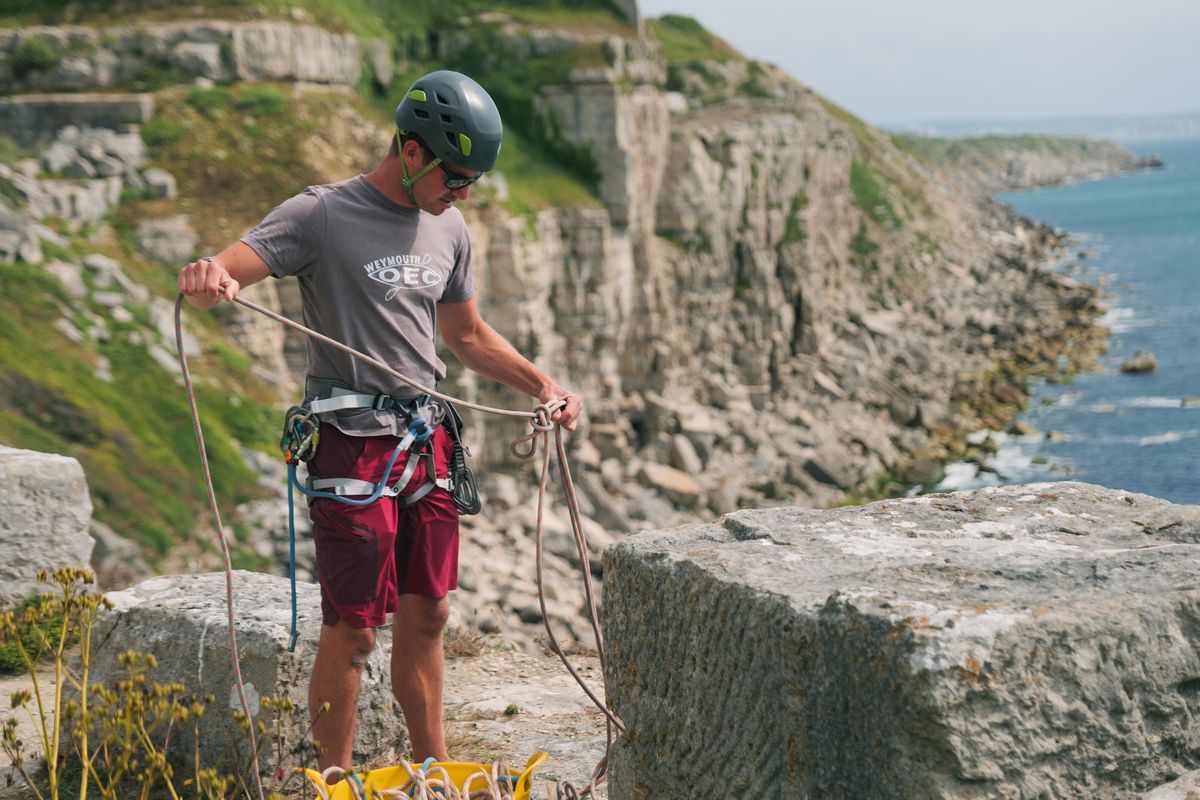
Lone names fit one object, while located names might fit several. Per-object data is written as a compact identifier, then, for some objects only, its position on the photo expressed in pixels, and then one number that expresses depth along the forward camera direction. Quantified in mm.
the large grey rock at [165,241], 20891
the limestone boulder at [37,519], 7918
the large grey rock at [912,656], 3430
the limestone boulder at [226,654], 5809
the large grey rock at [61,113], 22641
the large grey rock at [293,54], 24922
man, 4863
